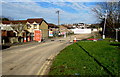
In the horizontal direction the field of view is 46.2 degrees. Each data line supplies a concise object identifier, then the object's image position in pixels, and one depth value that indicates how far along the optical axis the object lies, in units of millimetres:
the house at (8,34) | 28898
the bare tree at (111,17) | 40397
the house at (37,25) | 52562
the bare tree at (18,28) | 41391
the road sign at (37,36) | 34562
